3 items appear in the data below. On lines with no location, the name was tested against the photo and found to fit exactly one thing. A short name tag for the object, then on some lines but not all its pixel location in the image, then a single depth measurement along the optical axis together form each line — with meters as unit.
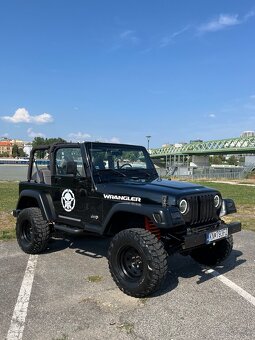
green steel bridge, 91.50
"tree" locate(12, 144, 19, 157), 141.93
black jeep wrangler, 4.86
